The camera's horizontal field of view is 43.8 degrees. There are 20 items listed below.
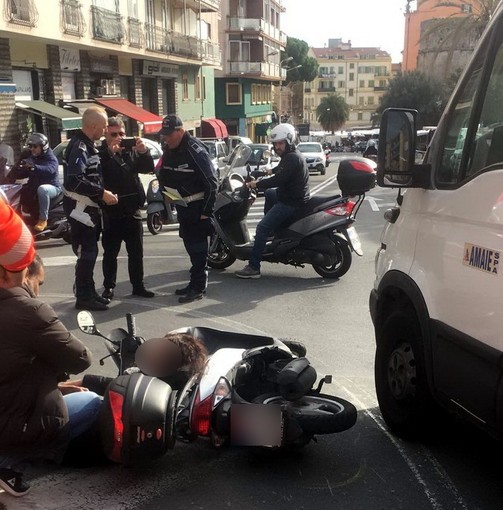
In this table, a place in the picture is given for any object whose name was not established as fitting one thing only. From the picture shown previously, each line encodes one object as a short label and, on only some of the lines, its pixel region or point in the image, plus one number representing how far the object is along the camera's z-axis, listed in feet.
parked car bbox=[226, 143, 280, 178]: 27.20
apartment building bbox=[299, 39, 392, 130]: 394.32
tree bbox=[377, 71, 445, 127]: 150.71
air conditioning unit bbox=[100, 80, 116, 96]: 80.42
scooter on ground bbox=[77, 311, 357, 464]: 9.43
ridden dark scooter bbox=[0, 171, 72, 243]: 32.17
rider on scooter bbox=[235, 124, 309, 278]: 23.72
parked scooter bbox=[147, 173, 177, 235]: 36.60
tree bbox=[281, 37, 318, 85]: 268.41
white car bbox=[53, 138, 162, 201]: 45.16
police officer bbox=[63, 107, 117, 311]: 19.31
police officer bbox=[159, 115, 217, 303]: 20.92
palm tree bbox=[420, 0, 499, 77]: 62.80
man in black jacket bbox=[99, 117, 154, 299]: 20.63
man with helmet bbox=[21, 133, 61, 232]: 31.91
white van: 8.70
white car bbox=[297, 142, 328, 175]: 99.81
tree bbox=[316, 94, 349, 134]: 328.49
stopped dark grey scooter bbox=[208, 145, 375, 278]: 23.93
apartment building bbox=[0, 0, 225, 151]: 60.23
